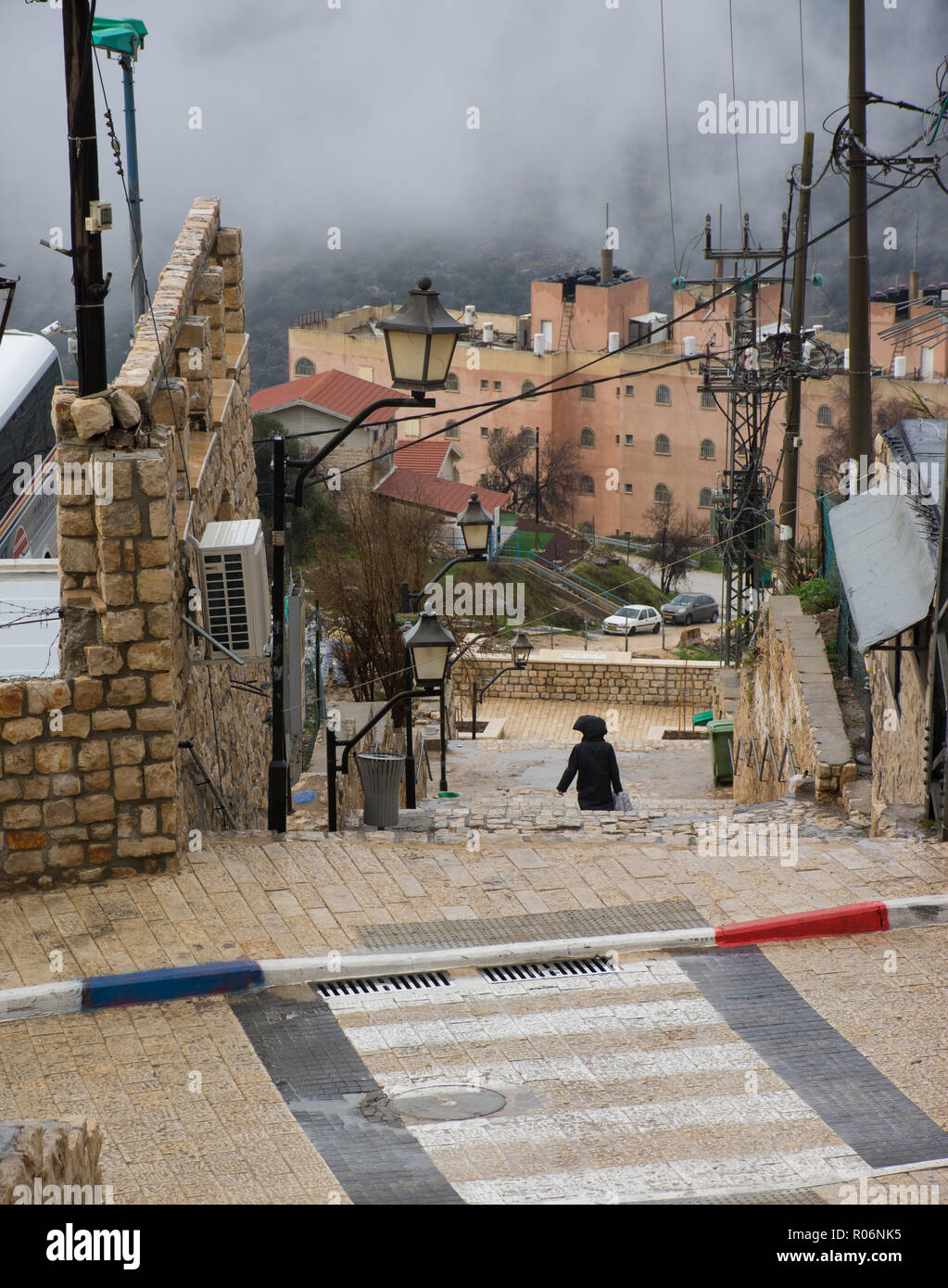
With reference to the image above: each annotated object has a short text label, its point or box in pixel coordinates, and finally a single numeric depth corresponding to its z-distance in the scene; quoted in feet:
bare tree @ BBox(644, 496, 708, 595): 224.53
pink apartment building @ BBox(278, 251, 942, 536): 255.09
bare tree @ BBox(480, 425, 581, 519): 271.28
